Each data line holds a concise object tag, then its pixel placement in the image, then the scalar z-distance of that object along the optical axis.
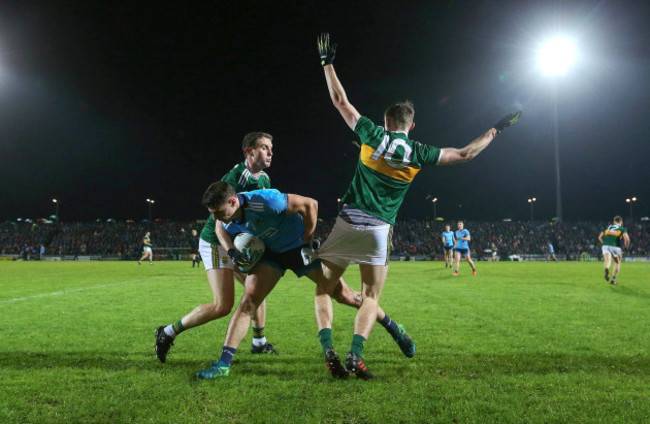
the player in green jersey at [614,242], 15.54
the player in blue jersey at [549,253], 39.59
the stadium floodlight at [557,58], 38.91
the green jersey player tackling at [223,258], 4.88
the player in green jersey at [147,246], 29.02
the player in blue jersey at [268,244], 4.11
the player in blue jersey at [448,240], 24.81
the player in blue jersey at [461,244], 19.78
